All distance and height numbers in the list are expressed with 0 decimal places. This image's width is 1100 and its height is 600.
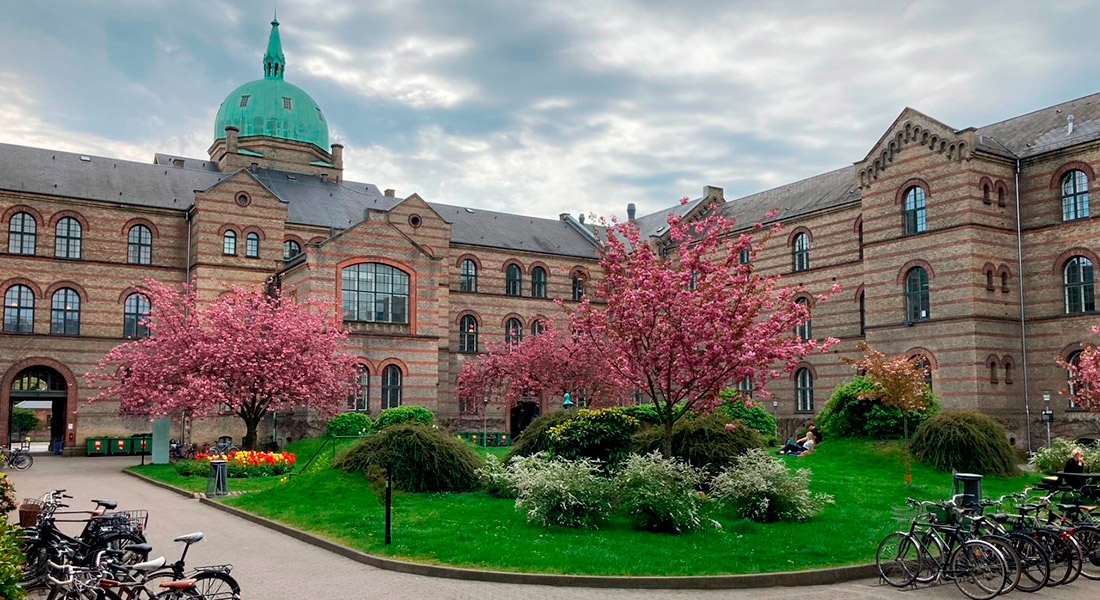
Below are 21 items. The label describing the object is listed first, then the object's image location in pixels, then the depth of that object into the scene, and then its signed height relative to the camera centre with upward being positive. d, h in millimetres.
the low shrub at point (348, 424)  40500 -2083
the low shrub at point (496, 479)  21541 -2410
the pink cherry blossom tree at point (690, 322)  19594 +1121
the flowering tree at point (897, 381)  25125 -182
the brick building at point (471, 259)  39688 +5769
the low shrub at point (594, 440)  22980 -1579
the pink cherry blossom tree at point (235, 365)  33062 +388
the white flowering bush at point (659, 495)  17188 -2242
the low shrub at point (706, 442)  21672 -1568
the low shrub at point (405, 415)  39000 -1676
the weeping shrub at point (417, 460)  22641 -2049
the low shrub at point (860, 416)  30047 -1369
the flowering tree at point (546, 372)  44750 +173
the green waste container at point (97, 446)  44094 -3273
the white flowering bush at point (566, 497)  17672 -2300
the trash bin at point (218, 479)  25016 -2732
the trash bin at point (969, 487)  15733 -2084
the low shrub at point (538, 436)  24281 -1574
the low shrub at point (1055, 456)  27016 -2396
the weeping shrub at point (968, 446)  25984 -2004
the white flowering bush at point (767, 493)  18438 -2335
